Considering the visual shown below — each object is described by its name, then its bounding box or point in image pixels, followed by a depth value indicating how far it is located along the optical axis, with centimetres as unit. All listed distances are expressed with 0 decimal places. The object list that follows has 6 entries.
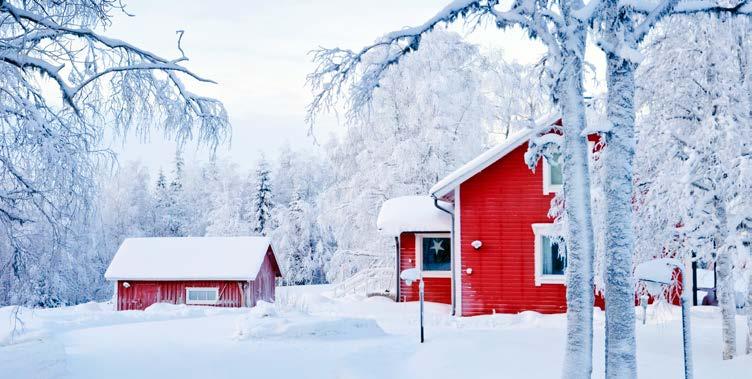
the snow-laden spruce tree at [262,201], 4659
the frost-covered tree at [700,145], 1120
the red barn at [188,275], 2728
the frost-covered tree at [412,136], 2770
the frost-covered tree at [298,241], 4291
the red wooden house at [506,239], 1905
